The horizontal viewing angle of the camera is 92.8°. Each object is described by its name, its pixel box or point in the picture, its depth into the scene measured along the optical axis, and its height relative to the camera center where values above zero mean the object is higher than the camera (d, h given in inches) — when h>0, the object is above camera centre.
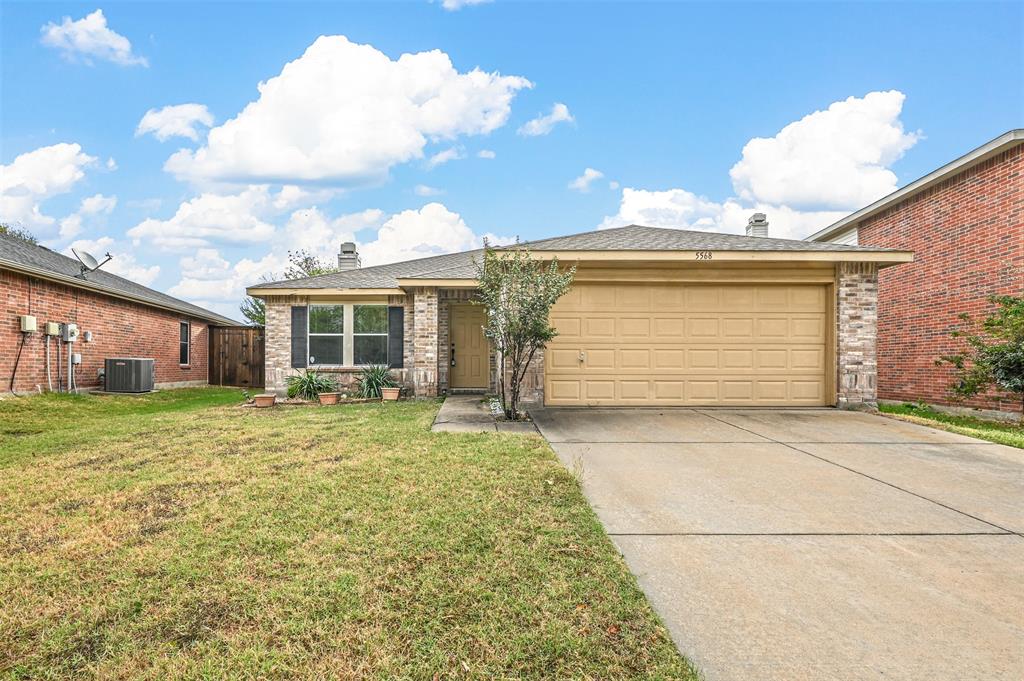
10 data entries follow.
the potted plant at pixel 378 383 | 432.2 -41.3
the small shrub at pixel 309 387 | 440.5 -43.4
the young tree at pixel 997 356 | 302.0 -12.6
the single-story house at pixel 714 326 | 349.4 +8.8
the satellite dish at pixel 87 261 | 487.2 +79.3
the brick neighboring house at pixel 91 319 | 406.0 +22.5
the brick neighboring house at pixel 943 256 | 349.4 +63.5
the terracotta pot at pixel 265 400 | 406.6 -51.0
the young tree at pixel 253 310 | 956.0 +58.1
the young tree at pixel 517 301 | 280.1 +21.8
